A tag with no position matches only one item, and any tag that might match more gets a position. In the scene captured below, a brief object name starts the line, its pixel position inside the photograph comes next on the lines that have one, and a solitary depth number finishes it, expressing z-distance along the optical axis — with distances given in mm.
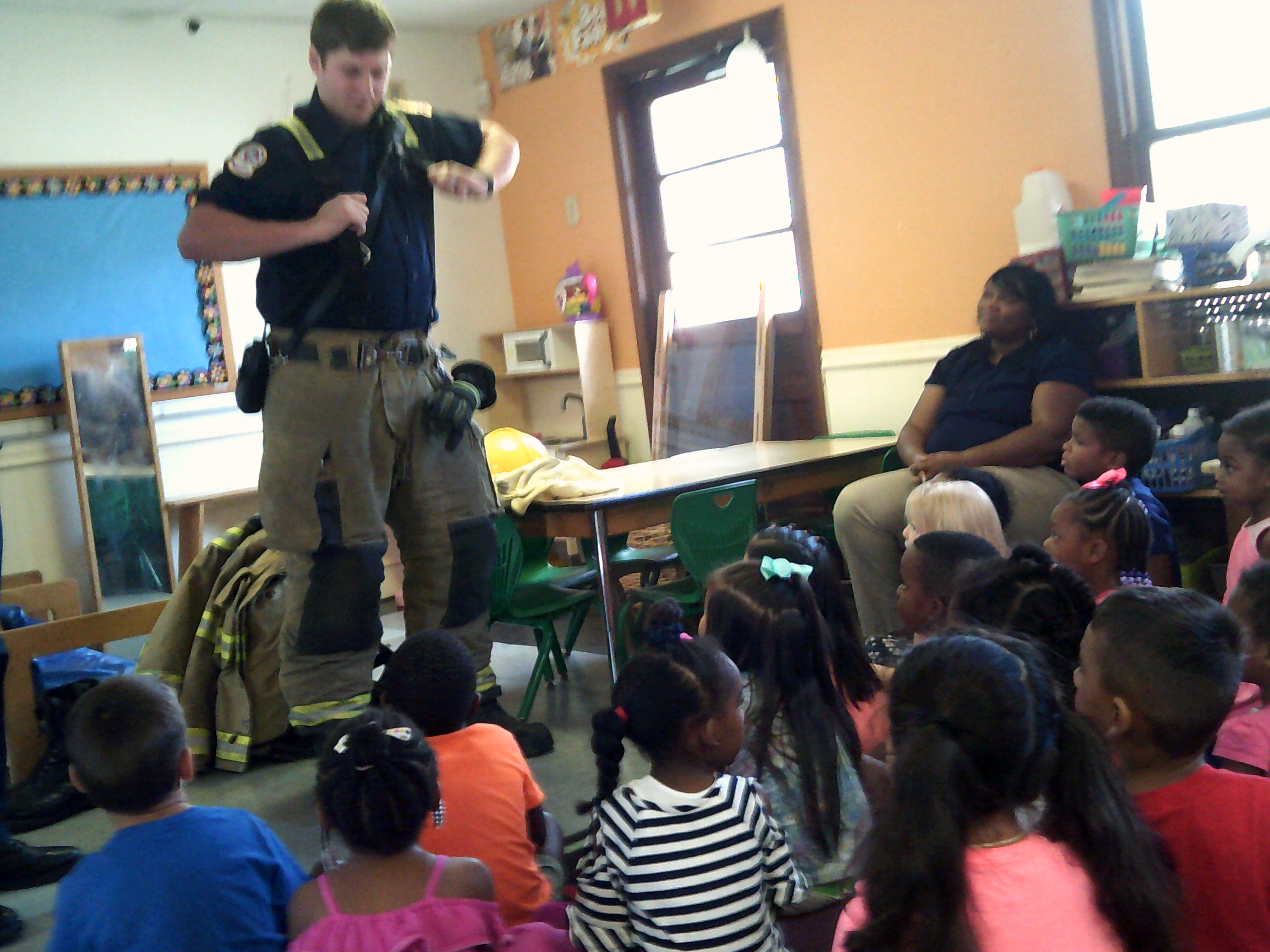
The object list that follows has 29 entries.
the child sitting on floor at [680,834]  1405
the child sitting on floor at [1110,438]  3006
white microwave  6000
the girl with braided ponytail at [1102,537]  2301
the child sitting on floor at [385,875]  1340
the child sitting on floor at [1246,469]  2412
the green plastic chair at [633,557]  3637
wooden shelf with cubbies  3402
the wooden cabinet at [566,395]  5898
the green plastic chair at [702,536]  3299
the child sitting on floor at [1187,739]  1254
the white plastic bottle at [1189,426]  3621
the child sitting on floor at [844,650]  1889
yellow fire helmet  4141
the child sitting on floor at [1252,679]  1678
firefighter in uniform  2518
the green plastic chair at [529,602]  3355
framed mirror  4883
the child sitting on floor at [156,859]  1374
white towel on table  3389
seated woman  3461
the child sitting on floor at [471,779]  1711
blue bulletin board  4836
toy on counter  5887
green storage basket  3586
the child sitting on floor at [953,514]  2635
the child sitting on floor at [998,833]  1065
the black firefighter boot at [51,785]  3029
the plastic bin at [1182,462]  3541
